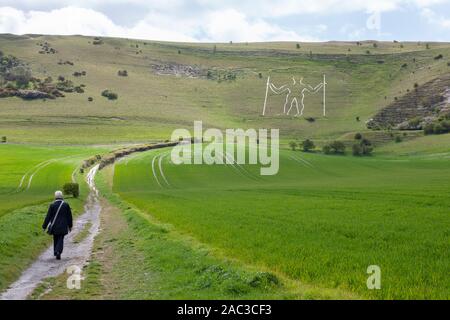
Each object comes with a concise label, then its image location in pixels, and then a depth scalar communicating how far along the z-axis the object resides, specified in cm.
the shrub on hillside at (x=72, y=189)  6047
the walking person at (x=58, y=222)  2414
